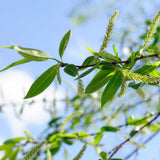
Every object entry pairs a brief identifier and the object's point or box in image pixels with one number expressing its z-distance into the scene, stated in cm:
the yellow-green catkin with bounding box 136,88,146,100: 91
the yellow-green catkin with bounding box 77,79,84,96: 84
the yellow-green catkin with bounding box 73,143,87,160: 83
